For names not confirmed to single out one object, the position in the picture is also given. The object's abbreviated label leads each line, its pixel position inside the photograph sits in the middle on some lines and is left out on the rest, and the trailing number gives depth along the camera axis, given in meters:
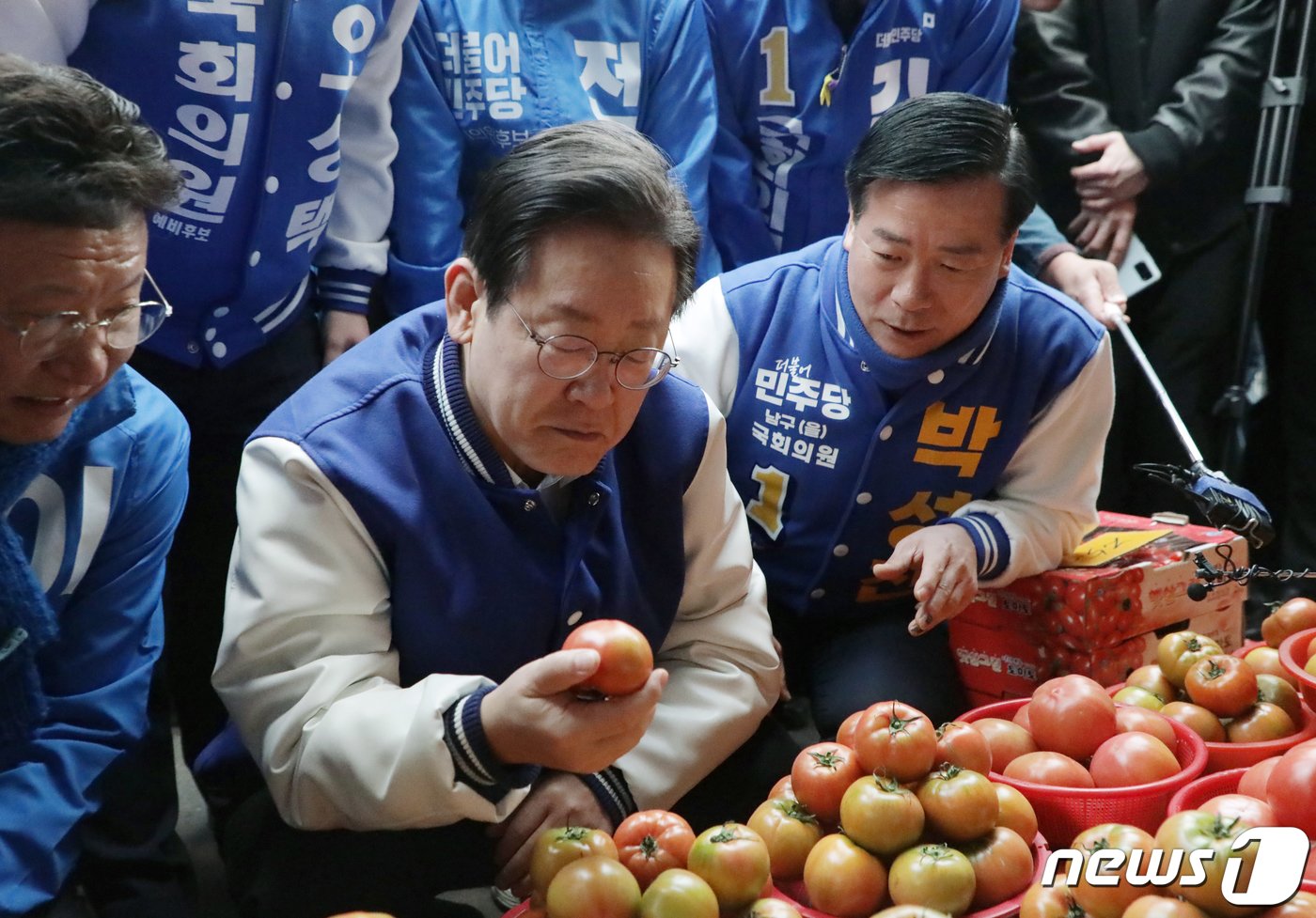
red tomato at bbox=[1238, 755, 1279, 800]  1.60
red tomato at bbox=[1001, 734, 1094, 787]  1.68
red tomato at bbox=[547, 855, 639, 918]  1.39
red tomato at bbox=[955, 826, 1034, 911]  1.50
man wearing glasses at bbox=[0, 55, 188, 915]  1.55
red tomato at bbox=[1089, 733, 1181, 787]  1.68
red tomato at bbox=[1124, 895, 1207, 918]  1.31
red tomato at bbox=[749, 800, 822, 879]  1.57
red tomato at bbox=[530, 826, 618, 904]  1.46
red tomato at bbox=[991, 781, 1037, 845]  1.57
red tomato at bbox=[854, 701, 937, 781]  1.55
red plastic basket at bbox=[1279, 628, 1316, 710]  1.84
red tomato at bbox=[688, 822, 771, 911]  1.44
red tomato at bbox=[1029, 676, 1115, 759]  1.76
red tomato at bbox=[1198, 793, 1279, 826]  1.48
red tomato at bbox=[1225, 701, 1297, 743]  1.82
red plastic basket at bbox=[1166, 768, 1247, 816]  1.61
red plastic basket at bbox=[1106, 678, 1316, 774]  1.79
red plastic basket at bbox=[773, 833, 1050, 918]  1.48
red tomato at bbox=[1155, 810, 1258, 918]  1.34
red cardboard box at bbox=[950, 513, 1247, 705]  2.49
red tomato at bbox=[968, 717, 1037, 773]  1.79
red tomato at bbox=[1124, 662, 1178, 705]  2.00
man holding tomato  1.69
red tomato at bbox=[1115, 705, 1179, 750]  1.78
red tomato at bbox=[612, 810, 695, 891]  1.50
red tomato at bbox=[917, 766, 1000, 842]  1.51
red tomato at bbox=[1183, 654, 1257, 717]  1.86
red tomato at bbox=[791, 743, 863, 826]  1.58
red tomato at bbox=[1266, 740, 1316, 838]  1.46
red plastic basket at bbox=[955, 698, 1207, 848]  1.65
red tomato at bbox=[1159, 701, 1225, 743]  1.85
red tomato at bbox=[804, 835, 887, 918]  1.48
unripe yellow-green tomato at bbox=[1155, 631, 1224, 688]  1.97
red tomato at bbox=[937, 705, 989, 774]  1.61
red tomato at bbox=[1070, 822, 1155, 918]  1.38
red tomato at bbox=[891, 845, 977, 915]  1.45
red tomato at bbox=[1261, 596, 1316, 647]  2.05
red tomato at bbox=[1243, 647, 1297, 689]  1.95
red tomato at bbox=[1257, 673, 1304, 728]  1.88
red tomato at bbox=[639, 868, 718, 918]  1.39
